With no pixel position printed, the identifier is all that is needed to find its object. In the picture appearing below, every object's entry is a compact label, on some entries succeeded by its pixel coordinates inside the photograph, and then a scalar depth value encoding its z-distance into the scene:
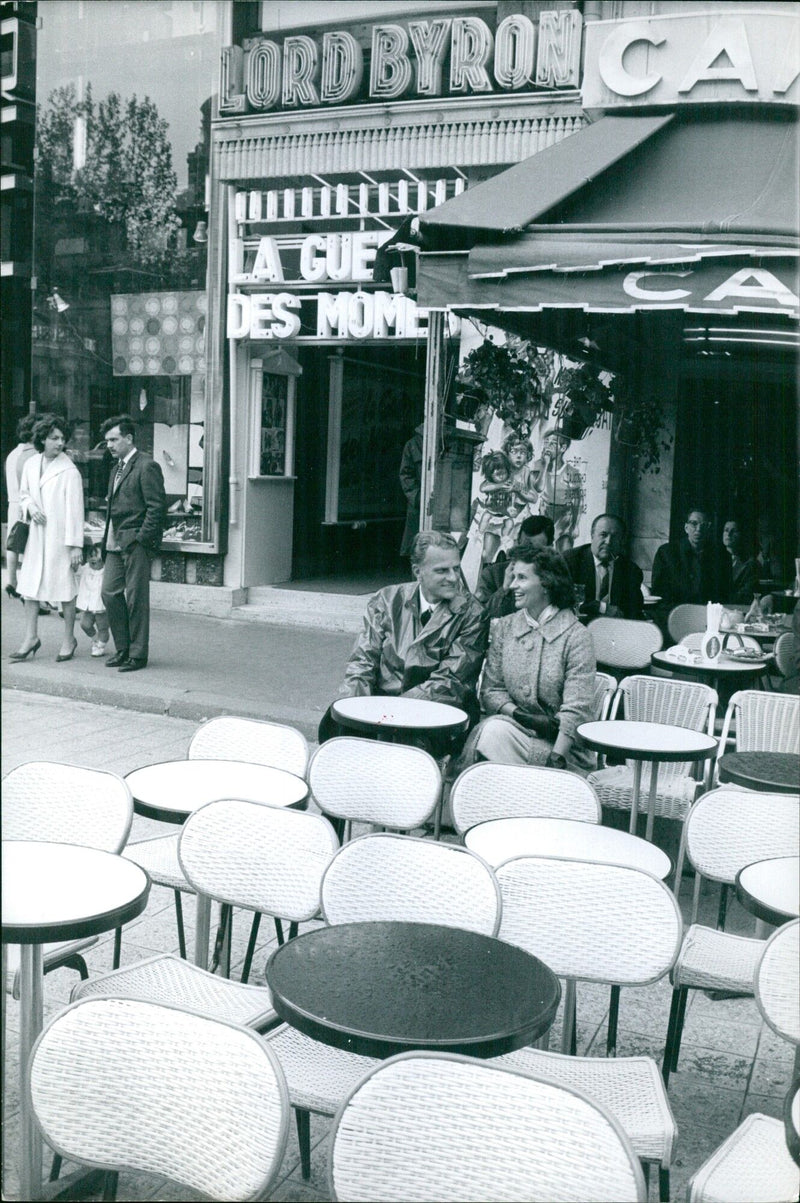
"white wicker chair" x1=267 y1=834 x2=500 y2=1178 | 2.77
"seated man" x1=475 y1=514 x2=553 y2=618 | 6.92
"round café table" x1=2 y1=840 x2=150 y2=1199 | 2.46
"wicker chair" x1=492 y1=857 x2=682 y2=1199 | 2.71
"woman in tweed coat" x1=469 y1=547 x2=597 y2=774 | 4.93
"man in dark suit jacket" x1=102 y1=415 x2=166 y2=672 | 8.07
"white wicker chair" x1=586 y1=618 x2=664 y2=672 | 6.48
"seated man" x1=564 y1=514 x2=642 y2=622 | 7.53
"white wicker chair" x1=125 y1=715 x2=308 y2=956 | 4.15
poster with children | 9.71
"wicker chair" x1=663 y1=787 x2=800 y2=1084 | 3.42
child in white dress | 8.41
